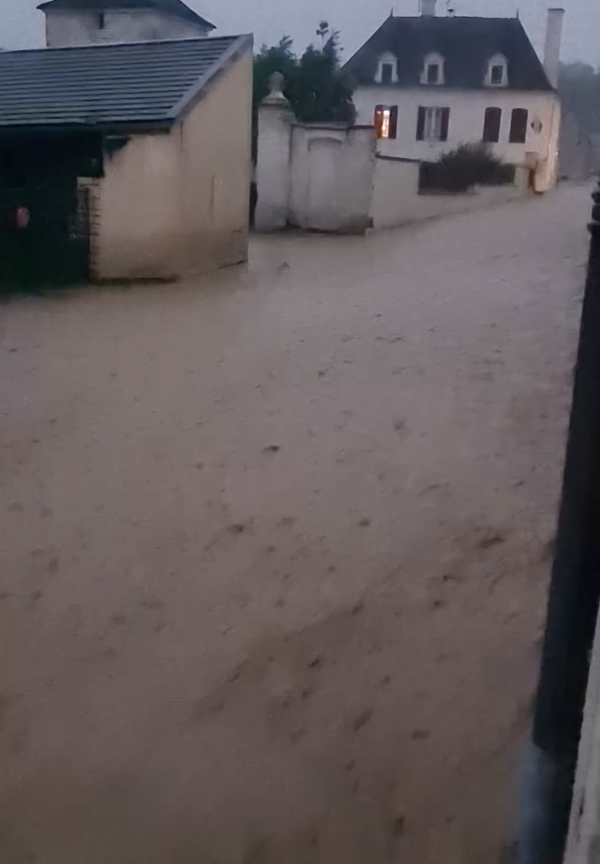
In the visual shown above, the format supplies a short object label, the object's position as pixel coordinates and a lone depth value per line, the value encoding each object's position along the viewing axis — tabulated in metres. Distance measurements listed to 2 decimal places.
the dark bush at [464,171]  23.47
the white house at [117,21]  25.52
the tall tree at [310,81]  24.98
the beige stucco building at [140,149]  13.38
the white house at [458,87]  30.20
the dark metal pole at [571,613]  1.61
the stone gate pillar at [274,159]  21.22
